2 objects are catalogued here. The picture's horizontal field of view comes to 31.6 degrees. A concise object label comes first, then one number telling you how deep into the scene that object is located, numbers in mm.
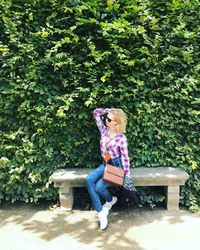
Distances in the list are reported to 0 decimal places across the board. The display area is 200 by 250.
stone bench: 4898
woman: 4688
